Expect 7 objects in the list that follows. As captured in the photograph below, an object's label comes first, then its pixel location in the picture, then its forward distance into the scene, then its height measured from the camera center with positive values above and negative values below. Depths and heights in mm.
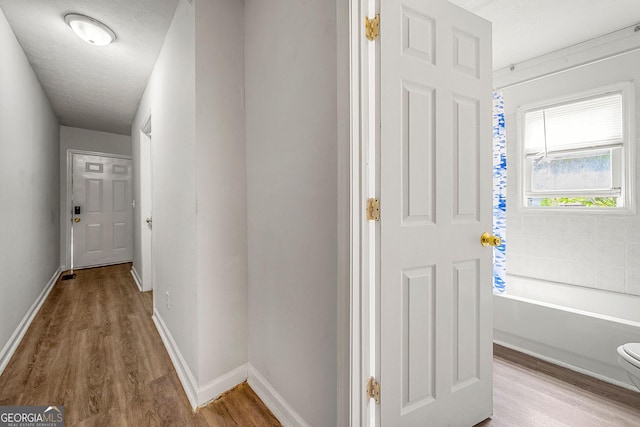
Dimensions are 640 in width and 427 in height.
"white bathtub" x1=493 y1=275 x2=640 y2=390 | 1700 -818
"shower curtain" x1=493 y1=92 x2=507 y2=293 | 2400 +133
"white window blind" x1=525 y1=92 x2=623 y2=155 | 2229 +770
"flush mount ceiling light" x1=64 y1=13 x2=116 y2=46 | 1914 +1357
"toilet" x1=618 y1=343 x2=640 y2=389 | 1358 -767
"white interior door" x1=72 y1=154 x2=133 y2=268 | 4594 +42
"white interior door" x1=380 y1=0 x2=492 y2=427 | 1074 -14
